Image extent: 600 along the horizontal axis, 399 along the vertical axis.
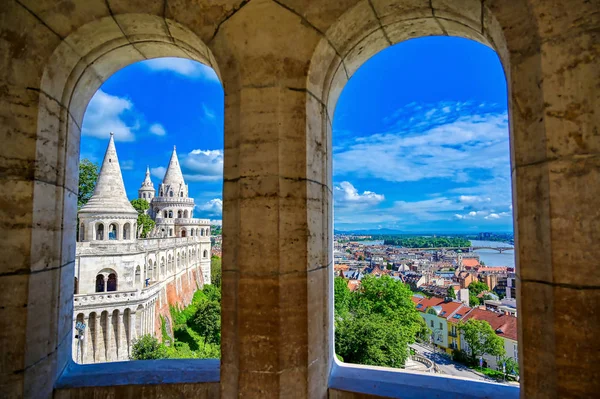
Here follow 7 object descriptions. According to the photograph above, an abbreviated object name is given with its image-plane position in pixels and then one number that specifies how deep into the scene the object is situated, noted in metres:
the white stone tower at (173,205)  55.31
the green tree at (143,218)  51.16
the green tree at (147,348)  24.67
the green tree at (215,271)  63.06
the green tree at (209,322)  34.28
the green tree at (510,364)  27.05
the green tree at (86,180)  30.55
